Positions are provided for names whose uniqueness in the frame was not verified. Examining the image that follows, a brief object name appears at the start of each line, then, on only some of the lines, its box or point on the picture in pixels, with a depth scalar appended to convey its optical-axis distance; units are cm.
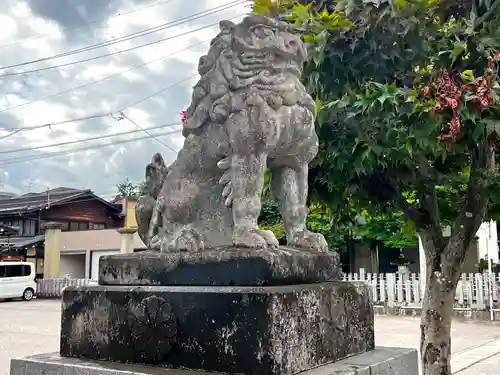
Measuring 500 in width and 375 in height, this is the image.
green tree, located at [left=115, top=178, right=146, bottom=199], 3819
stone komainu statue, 259
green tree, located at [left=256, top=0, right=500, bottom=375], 350
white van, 2136
